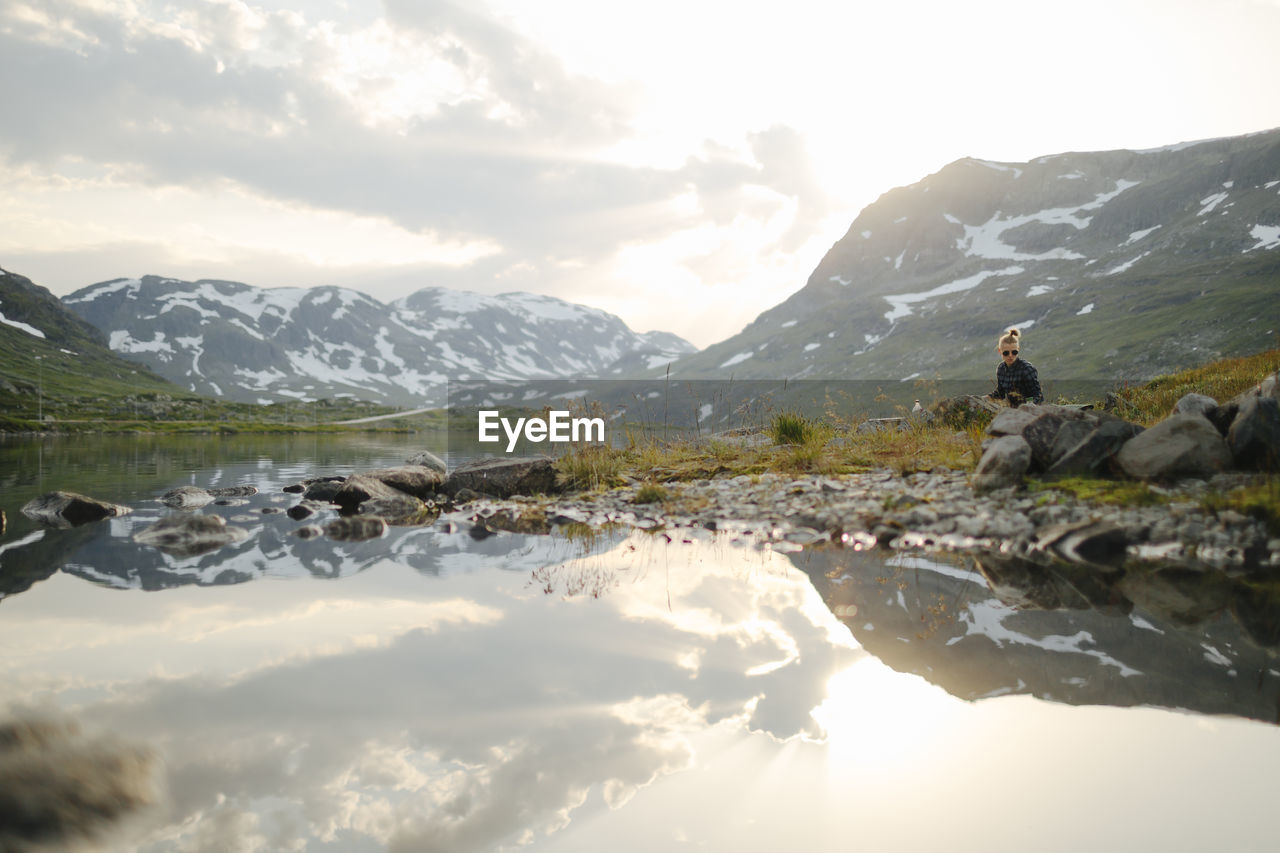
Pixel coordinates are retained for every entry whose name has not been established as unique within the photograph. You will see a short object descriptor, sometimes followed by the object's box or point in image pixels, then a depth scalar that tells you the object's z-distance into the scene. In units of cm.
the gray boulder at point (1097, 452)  857
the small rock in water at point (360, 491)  1208
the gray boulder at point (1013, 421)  934
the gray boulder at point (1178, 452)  765
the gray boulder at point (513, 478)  1299
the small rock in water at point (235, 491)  1530
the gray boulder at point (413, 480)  1312
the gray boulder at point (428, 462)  1502
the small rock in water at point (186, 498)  1345
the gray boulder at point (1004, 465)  867
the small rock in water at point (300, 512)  1118
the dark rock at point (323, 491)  1377
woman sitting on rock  1239
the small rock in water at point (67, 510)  1102
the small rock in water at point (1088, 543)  660
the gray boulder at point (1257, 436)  730
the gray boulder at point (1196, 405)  884
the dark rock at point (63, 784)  262
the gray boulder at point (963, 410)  1347
